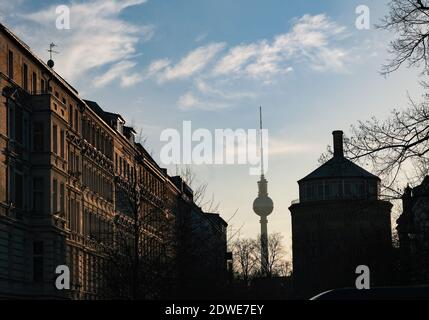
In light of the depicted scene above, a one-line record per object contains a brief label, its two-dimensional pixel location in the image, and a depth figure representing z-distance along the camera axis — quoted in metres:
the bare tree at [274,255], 138.88
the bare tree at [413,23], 24.25
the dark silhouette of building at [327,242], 84.01
